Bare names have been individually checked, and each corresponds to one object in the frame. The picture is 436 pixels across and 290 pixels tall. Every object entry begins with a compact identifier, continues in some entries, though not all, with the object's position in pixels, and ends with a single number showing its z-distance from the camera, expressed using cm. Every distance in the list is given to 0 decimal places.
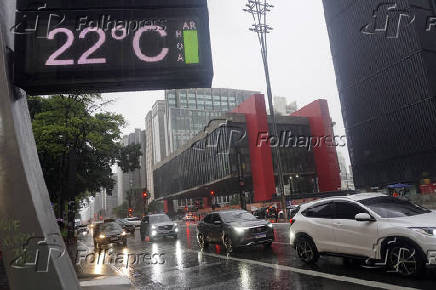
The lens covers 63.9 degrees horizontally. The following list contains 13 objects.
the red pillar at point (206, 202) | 8566
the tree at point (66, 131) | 2052
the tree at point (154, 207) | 11400
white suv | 639
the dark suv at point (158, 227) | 2103
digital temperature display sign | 479
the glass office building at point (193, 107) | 14138
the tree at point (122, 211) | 13355
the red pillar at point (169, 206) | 10602
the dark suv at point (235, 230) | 1220
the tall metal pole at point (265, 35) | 2574
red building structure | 4922
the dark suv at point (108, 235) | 1908
